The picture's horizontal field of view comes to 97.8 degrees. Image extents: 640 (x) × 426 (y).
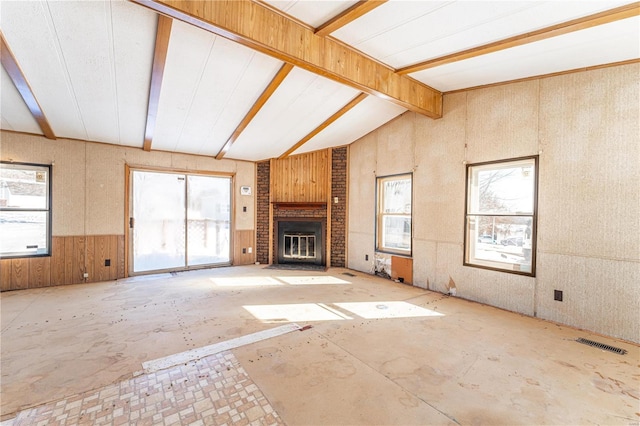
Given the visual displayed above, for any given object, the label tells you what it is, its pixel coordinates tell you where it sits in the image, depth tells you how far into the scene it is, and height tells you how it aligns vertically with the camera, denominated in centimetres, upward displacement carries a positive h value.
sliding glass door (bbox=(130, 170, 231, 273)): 547 -26
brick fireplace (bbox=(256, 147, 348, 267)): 644 -19
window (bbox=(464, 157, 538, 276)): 366 -5
